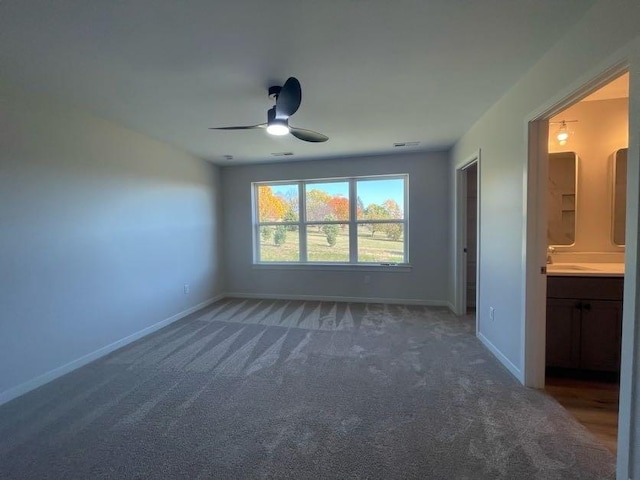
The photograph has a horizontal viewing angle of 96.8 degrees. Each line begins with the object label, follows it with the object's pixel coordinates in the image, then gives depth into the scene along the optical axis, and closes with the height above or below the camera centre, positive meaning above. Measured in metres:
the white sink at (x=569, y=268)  2.47 -0.41
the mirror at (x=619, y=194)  2.74 +0.27
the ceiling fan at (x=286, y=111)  1.93 +0.89
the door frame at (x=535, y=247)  2.15 -0.18
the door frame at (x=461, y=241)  3.89 -0.23
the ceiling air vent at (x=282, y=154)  4.36 +1.14
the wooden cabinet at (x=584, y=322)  2.31 -0.83
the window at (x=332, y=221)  4.69 +0.10
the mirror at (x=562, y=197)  2.91 +0.26
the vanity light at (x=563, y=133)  2.86 +0.91
